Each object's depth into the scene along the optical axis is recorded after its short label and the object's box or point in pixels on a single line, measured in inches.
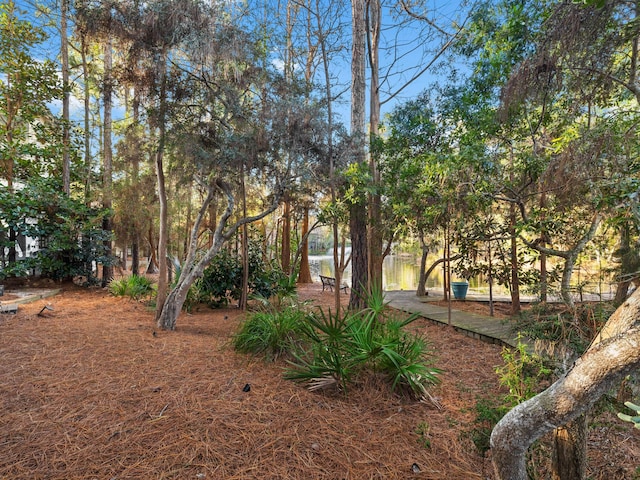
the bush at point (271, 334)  138.3
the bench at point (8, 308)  200.2
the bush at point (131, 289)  286.2
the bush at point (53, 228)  287.0
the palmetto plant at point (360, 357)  109.3
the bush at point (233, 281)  254.4
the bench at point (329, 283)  408.5
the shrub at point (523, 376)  95.3
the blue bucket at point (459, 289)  332.5
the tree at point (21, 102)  306.3
